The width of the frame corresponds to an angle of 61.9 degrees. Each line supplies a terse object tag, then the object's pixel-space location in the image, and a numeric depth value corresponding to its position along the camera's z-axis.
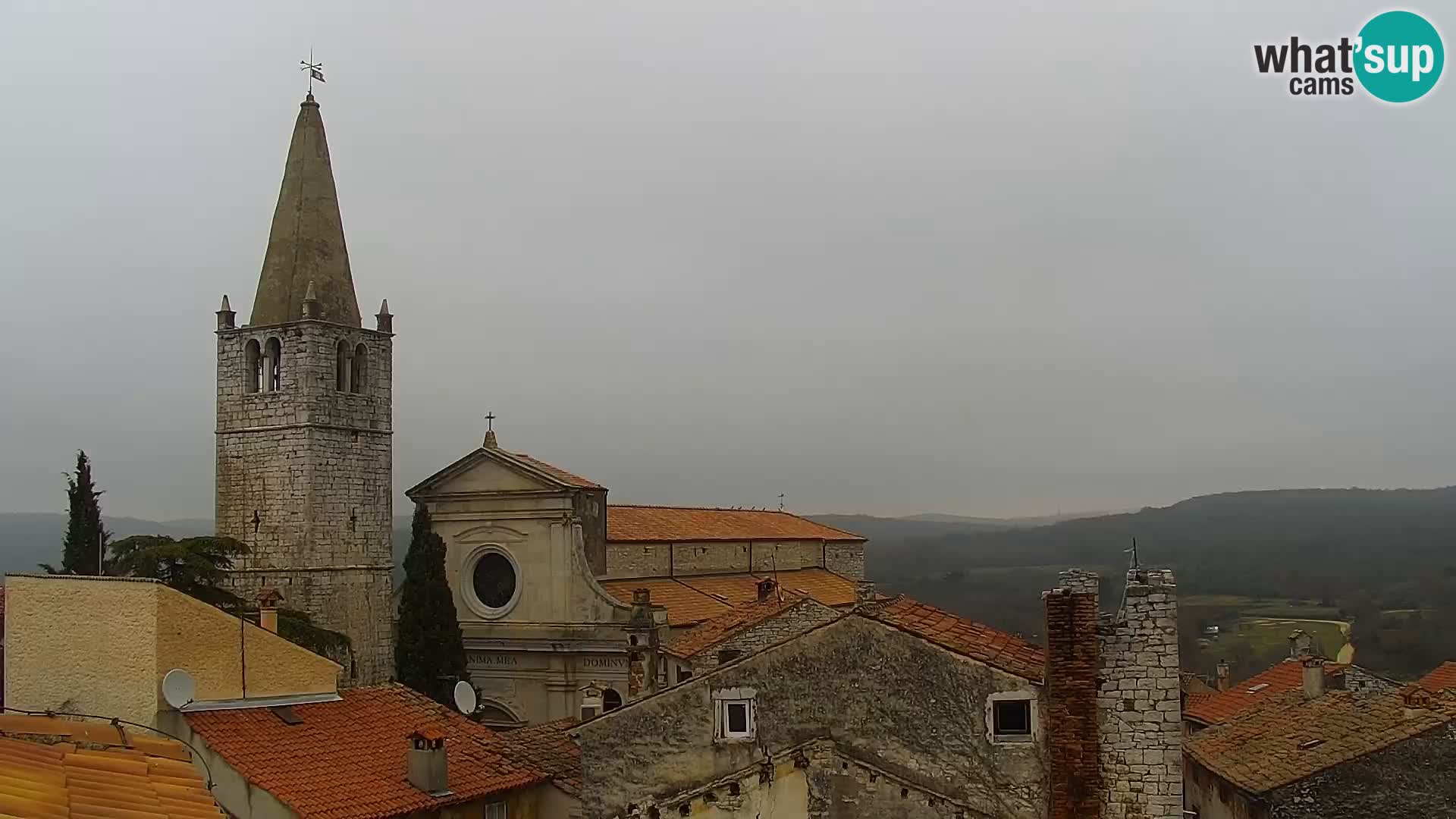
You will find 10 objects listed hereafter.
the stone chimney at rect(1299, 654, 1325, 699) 24.14
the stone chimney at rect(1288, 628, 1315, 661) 29.66
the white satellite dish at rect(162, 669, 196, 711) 17.33
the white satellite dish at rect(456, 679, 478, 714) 24.28
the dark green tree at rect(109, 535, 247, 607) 31.20
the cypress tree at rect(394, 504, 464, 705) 36.31
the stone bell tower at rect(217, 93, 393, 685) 36.94
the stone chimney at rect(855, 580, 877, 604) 22.08
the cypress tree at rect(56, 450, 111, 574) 41.09
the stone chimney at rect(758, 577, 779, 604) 32.04
